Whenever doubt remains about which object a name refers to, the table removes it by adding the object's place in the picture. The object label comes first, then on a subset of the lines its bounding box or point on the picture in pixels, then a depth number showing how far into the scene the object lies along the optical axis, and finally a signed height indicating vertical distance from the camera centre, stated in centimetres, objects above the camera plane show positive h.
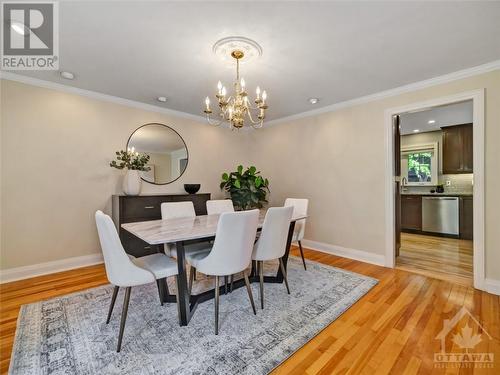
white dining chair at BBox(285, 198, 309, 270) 300 -35
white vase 323 +7
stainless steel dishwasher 475 -62
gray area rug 144 -114
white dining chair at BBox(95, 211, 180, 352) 158 -59
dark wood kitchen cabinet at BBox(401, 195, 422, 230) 522 -60
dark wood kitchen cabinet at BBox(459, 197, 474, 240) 451 -64
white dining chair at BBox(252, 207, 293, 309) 209 -48
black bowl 392 -1
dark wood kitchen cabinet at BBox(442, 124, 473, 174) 467 +83
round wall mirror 367 +65
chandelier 204 +83
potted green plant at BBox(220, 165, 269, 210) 448 +1
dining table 168 -37
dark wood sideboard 310 -36
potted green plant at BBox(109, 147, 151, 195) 324 +31
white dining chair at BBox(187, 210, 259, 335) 170 -48
